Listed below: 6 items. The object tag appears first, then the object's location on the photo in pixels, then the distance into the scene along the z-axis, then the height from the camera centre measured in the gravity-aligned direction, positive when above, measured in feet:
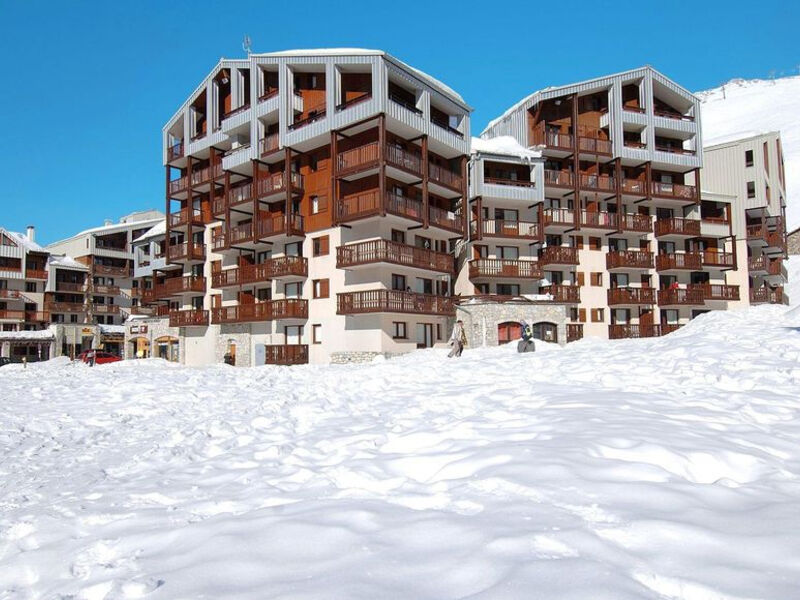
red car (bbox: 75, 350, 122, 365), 137.49 -6.79
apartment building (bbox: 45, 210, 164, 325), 224.94 +25.70
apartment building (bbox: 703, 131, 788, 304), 155.22 +37.07
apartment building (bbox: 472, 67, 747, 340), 127.03 +27.71
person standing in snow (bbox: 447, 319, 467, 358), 79.97 -2.64
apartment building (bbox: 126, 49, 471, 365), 100.32 +26.31
